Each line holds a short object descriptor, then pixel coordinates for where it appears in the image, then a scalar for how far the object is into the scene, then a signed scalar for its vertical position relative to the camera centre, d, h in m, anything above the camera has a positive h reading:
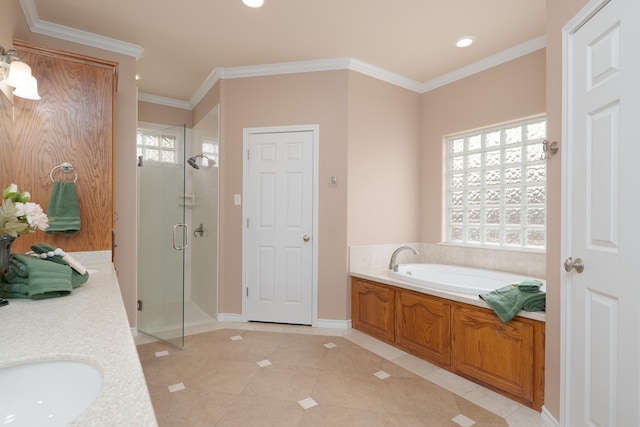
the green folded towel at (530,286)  1.98 -0.42
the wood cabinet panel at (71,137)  2.09 +0.49
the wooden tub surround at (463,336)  1.94 -0.86
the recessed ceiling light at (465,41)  2.83 +1.51
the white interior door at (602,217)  1.24 +0.00
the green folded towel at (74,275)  1.51 -0.30
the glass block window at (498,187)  2.94 +0.29
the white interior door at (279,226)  3.37 -0.13
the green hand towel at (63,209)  2.09 +0.02
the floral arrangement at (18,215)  1.26 -0.02
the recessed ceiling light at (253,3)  2.36 +1.51
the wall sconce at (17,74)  1.64 +0.69
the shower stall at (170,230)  2.86 -0.17
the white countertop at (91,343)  0.56 -0.34
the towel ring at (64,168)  2.15 +0.29
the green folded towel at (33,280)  1.30 -0.28
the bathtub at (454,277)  2.57 -0.55
